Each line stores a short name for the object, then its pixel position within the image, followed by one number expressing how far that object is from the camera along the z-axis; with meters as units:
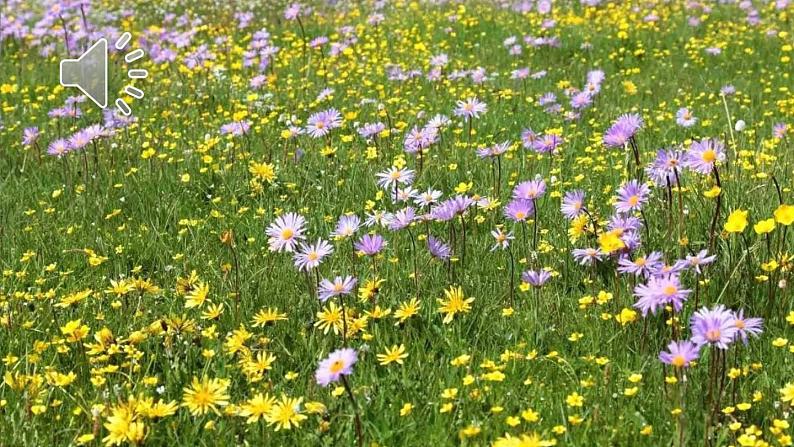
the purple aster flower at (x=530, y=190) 2.92
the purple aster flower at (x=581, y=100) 4.73
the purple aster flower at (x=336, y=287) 2.45
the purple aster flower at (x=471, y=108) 4.01
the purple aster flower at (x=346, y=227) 2.90
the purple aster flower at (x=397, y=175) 3.32
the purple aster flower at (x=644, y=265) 2.43
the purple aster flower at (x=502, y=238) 2.85
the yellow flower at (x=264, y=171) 3.69
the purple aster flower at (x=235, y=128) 4.66
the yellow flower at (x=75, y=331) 2.52
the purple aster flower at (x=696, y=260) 2.44
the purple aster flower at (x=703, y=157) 2.64
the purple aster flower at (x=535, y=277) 2.69
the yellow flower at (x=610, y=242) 2.47
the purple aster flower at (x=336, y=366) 2.03
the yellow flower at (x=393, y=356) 2.31
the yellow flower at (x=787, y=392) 2.08
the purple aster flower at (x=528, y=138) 3.94
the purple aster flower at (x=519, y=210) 2.93
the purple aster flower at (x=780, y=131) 3.98
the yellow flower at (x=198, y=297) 2.69
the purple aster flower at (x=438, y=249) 2.92
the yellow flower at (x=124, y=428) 2.03
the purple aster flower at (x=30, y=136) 4.61
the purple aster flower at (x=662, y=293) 2.14
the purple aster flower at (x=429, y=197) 3.06
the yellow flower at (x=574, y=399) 2.17
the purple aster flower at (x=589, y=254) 2.78
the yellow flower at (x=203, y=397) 2.18
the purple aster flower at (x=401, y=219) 2.94
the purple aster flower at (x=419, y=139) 3.75
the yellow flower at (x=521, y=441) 1.92
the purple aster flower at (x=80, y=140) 4.20
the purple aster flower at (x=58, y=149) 4.11
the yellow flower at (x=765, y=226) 2.32
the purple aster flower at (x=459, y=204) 2.91
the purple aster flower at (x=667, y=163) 2.73
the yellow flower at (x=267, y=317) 2.56
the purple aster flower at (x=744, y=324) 2.02
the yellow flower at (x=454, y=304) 2.63
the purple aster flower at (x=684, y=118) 4.10
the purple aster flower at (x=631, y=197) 2.81
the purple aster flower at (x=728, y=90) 4.87
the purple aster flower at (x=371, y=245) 2.71
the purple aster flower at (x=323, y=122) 4.13
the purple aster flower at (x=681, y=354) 2.03
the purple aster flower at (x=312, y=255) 2.66
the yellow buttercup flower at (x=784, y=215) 2.29
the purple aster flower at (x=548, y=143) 3.70
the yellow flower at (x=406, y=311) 2.64
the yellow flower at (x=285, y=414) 2.07
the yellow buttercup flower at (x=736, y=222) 2.33
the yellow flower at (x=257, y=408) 2.10
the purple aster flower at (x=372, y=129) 3.96
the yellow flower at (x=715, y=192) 2.45
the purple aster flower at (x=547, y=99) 5.02
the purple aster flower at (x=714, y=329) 1.96
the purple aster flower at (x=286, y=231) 2.85
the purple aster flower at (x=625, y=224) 2.70
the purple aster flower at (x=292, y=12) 7.00
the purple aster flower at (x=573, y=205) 2.97
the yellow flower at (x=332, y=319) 2.53
